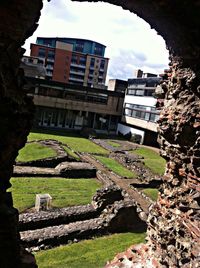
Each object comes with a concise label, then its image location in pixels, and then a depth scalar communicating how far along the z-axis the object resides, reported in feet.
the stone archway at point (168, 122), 11.41
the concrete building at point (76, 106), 87.35
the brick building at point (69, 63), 166.03
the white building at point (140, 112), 83.02
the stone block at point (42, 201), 31.78
